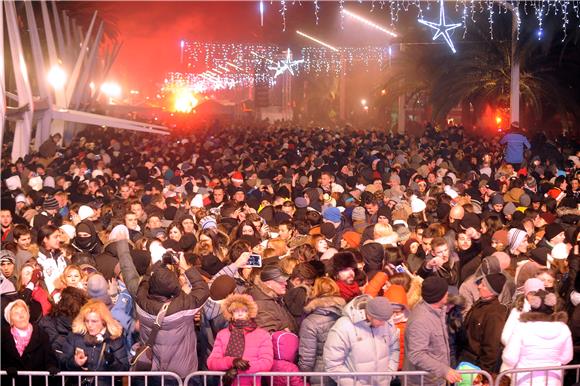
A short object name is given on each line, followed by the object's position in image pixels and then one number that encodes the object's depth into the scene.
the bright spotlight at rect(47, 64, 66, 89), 46.40
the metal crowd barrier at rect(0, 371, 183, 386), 7.72
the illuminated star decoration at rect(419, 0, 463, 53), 23.55
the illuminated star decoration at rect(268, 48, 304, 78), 70.94
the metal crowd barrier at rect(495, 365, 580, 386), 7.93
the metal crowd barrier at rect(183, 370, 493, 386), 7.70
